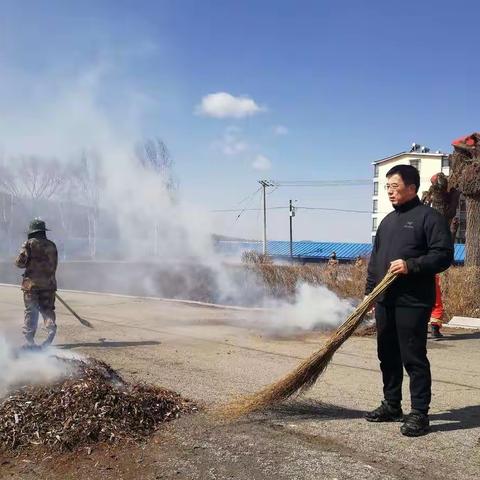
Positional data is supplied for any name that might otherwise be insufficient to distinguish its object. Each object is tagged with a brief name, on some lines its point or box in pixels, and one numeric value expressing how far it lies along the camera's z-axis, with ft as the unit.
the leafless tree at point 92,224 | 125.29
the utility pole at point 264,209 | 145.89
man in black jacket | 13.03
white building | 183.52
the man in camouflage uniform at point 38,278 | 24.56
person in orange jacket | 29.30
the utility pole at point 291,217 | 151.53
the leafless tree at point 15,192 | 126.97
